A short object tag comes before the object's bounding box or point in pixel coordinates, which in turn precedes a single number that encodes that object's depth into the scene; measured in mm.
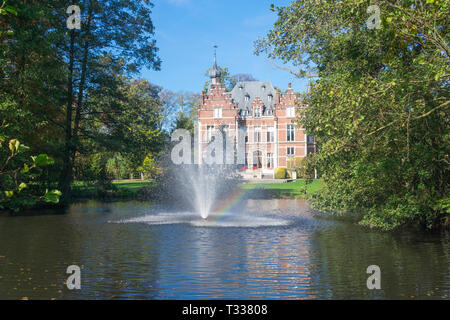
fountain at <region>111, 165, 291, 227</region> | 19141
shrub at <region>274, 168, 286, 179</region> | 53406
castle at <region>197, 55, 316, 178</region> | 58156
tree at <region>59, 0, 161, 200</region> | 25103
